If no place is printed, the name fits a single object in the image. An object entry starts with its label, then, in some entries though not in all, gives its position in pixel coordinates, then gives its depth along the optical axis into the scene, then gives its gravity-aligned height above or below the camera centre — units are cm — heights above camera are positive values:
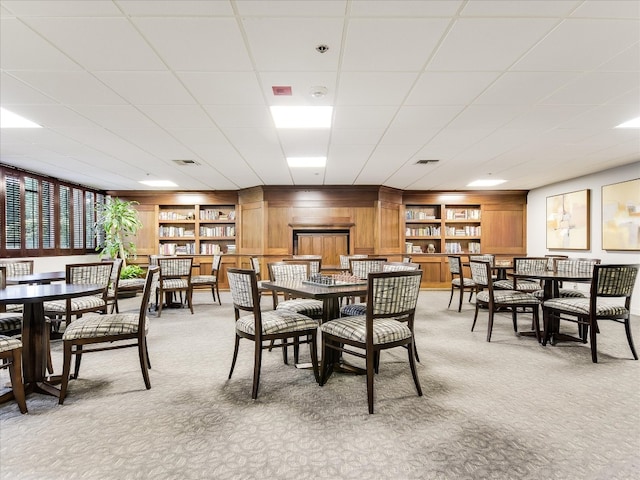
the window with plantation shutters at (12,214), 627 +43
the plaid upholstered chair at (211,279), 660 -78
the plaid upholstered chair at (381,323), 248 -66
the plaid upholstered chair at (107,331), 261 -72
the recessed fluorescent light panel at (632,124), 414 +133
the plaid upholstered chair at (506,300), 426 -77
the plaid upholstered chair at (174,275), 605 -65
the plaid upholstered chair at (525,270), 475 -46
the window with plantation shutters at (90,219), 869 +47
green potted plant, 824 +27
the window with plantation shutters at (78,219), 824 +44
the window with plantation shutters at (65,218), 777 +44
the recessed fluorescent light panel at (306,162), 601 +132
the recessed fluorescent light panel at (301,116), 381 +136
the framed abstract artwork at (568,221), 722 +31
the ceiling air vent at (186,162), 620 +132
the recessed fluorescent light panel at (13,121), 389 +135
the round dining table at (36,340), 270 -78
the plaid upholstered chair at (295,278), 357 -48
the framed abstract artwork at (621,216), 604 +35
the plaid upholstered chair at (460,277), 621 -72
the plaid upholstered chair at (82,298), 373 -66
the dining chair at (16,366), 240 -87
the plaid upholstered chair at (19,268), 494 -43
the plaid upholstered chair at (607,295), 359 -62
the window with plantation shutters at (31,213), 674 +48
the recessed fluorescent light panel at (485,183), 817 +125
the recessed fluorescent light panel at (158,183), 805 +126
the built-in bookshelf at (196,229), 952 +22
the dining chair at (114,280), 486 -60
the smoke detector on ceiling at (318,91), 327 +136
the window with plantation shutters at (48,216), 721 +45
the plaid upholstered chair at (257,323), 271 -69
